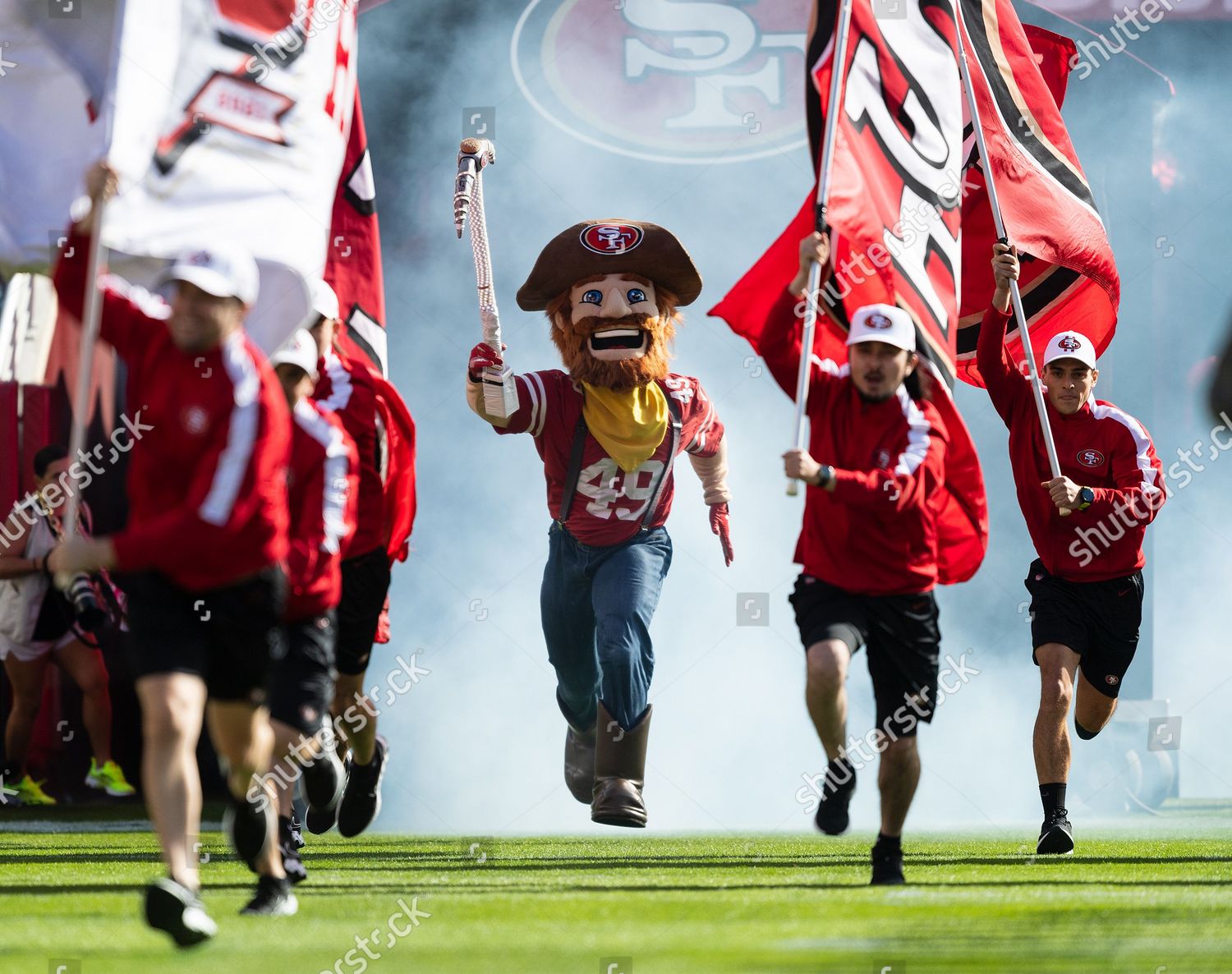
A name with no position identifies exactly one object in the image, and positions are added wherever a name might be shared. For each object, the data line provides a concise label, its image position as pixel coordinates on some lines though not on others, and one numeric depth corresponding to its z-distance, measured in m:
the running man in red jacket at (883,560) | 10.79
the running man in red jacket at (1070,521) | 13.69
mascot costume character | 14.17
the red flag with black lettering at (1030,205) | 14.80
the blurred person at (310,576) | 9.77
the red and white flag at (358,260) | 14.09
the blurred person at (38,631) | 17.34
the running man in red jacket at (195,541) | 8.30
